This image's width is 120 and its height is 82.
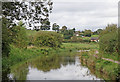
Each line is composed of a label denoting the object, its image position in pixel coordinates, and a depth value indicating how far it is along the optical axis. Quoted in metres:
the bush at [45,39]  66.56
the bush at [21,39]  45.40
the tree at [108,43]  30.68
